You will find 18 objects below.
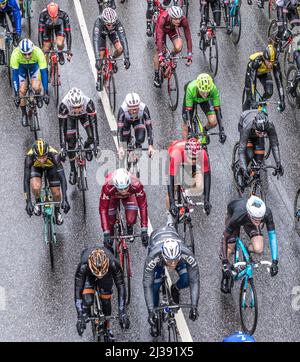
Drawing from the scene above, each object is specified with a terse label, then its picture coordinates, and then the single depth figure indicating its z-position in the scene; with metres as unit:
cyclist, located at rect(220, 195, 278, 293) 15.25
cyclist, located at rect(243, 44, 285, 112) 19.39
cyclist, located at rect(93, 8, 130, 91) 20.34
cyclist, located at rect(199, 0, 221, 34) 22.31
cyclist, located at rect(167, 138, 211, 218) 16.64
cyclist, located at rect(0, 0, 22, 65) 21.47
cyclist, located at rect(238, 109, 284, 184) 17.30
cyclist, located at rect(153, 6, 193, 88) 20.64
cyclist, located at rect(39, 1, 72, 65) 20.94
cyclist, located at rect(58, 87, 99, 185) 17.70
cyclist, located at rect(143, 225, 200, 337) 14.44
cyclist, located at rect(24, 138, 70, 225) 16.50
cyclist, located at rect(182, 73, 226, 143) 18.33
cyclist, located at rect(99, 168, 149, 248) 15.87
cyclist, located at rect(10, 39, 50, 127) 19.16
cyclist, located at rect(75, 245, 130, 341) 14.33
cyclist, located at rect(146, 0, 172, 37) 23.52
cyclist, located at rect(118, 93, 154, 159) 17.78
